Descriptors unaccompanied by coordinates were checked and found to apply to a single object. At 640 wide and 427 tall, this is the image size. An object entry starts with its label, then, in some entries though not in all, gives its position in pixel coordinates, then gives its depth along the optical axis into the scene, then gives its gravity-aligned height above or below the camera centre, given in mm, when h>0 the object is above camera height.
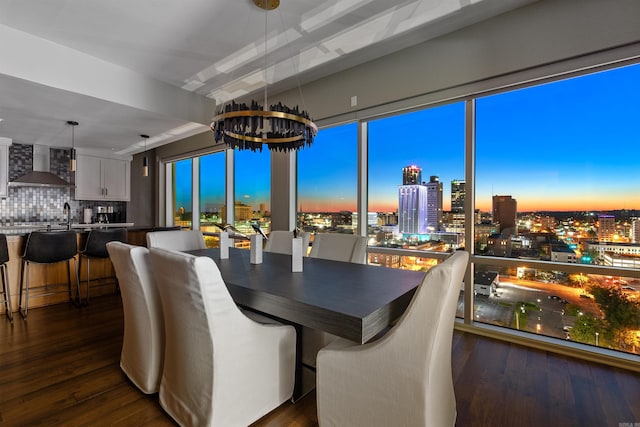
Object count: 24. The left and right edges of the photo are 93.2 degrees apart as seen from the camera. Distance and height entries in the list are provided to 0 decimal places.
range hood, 4719 +570
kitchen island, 3389 -800
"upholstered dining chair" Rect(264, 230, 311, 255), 3246 -342
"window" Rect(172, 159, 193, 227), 6301 +384
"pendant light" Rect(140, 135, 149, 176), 4512 +667
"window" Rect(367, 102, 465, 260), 3166 +364
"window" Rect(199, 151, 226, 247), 5555 +377
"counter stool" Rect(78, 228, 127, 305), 3713 -406
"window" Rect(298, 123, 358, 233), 3920 +407
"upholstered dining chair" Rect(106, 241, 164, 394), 1786 -621
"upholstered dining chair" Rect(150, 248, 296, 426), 1388 -718
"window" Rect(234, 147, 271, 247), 4816 +342
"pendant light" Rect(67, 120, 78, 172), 3809 +785
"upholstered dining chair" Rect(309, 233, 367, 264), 2781 -349
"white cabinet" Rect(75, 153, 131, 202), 5719 +657
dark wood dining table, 1294 -425
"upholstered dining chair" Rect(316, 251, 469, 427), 1231 -705
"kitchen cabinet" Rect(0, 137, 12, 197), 4938 +752
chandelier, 2086 +633
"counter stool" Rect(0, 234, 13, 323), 3006 -713
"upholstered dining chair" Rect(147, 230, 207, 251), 2857 -291
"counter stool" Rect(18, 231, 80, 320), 3238 -427
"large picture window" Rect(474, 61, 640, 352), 2383 +55
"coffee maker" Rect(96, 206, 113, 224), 6207 -81
